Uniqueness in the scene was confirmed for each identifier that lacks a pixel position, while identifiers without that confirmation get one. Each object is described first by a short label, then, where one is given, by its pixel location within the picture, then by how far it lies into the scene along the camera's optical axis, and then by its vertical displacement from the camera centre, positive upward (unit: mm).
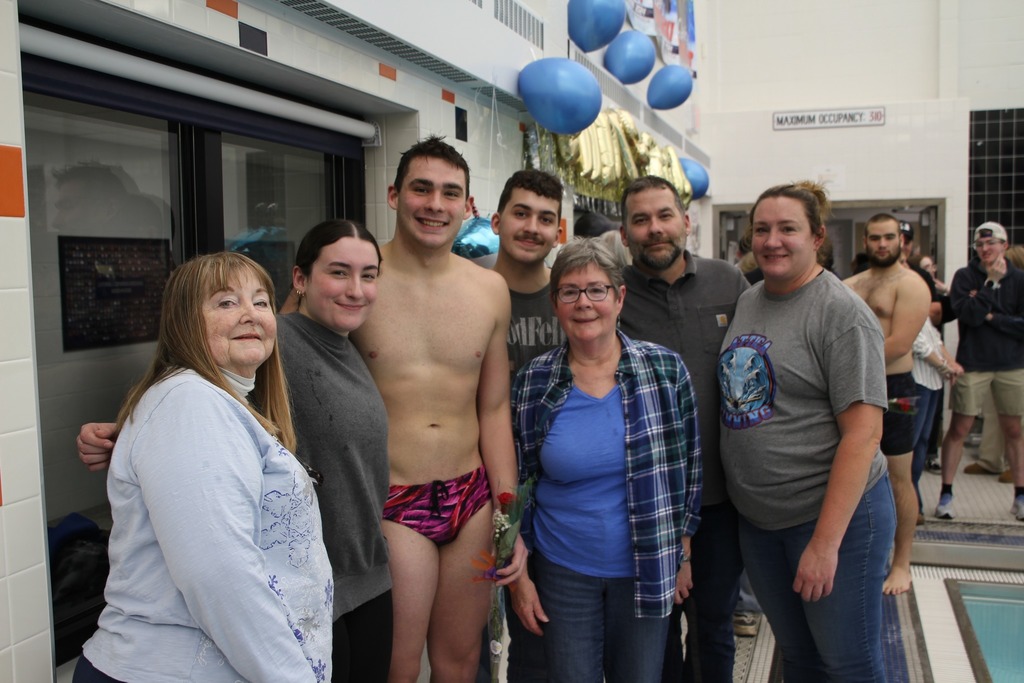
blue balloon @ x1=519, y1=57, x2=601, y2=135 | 3664 +999
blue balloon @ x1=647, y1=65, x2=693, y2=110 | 6686 +1863
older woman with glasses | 1896 -418
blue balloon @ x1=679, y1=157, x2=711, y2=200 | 7707 +1288
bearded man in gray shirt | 2248 -52
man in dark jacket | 4969 -242
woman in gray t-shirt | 1945 -338
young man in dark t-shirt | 2471 +185
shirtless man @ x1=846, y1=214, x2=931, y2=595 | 3596 -72
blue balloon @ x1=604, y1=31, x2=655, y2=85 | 5596 +1779
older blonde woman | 1149 -302
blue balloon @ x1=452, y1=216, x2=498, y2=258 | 2928 +261
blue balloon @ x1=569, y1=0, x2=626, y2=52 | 4618 +1687
